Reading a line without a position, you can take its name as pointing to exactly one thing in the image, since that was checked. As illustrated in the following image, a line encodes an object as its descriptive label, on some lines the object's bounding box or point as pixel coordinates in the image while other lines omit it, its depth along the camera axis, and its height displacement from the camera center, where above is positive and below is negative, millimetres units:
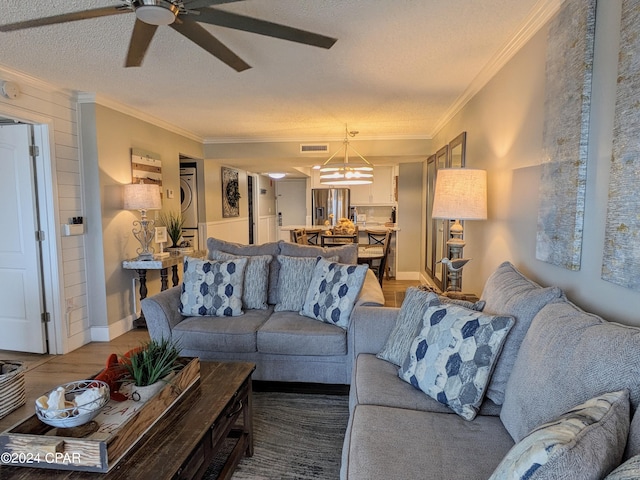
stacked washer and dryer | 5750 +239
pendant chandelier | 4402 +413
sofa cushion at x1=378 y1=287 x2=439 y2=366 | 1837 -593
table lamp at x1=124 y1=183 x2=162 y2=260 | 3732 +128
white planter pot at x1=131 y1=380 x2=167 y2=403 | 1449 -704
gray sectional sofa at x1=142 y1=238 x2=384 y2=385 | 2484 -861
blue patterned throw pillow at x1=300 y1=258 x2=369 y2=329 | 2580 -591
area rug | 1823 -1273
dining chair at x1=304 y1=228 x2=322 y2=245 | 5711 -403
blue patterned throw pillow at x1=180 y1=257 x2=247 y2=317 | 2771 -585
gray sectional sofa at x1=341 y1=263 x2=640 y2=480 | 773 -531
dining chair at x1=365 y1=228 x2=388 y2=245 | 6493 -461
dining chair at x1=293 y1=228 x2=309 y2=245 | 5031 -363
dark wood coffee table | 1136 -801
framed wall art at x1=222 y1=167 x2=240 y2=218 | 6562 +314
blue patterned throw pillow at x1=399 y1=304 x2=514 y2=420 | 1463 -606
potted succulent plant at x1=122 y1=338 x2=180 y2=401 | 1465 -635
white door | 3189 -347
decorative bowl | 1247 -676
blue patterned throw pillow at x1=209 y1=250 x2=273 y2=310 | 2928 -579
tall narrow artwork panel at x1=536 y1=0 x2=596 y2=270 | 1598 +344
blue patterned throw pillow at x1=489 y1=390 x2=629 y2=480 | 710 -486
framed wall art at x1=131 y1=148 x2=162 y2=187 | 4031 +497
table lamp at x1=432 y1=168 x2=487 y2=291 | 2512 +85
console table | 3859 -580
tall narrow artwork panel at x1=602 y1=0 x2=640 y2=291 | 1262 +138
